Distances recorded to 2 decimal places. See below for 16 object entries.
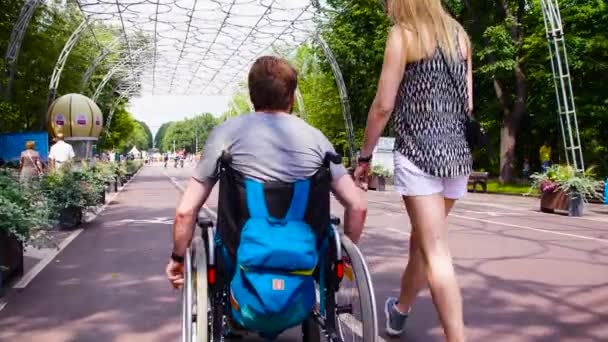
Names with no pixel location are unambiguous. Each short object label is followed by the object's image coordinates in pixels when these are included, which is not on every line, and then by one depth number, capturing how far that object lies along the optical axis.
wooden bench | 25.06
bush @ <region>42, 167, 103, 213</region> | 10.19
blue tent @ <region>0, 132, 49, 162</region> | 17.45
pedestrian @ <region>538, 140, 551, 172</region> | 28.26
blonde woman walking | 3.06
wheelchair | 2.68
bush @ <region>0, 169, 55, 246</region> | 5.36
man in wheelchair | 2.69
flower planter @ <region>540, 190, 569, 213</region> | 14.25
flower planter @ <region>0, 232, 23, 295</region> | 5.51
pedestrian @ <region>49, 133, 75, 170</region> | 14.72
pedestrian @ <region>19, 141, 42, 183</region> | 13.60
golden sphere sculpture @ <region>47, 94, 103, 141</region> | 22.83
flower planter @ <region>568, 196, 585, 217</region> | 13.78
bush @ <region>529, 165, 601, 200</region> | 13.89
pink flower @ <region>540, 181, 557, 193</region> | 14.59
